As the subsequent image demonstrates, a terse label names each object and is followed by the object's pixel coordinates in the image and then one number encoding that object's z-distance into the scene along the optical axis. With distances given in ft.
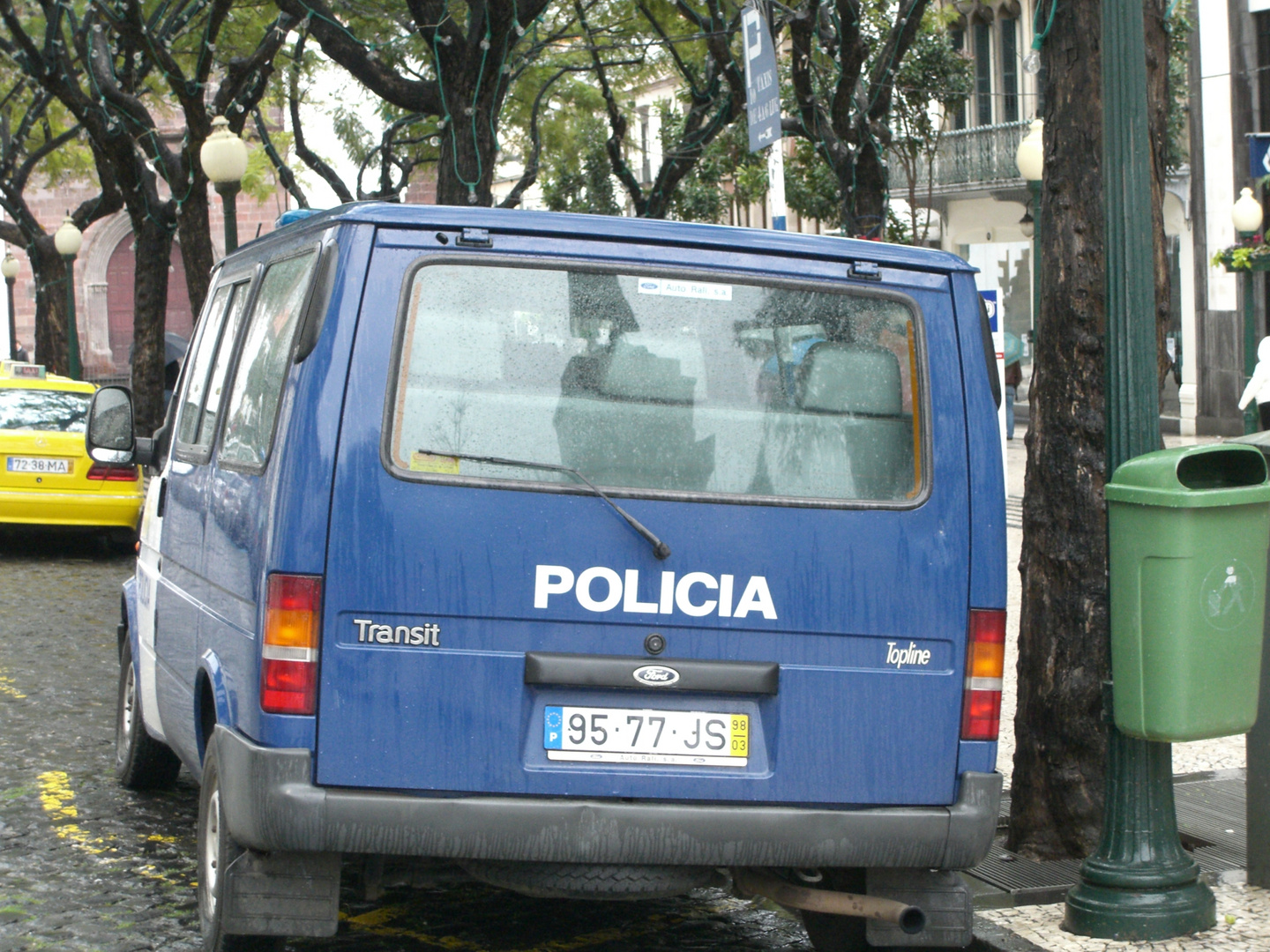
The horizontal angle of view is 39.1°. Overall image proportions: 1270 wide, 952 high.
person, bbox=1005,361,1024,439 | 87.41
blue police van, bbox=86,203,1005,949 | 12.94
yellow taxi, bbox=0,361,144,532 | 46.75
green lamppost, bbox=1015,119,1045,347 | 48.91
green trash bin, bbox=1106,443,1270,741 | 15.17
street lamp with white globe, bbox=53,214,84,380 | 95.96
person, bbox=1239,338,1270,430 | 59.57
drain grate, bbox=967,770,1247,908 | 17.56
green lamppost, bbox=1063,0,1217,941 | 16.15
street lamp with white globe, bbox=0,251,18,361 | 121.70
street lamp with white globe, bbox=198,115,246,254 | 53.93
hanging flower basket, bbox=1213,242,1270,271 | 63.72
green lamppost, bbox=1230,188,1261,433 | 62.85
